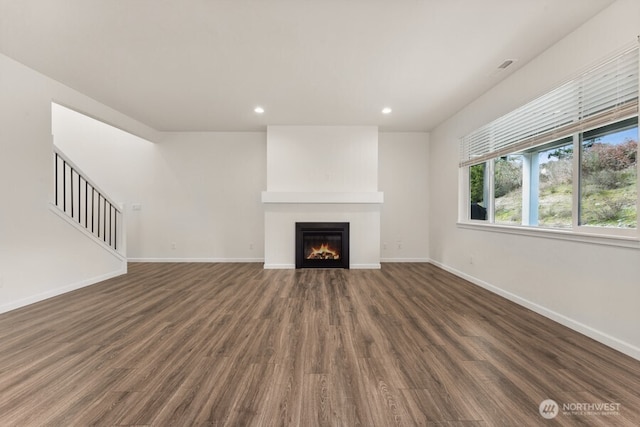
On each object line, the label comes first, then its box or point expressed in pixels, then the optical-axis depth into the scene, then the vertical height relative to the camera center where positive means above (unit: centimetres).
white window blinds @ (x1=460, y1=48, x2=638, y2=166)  198 +99
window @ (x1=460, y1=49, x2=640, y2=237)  201 +56
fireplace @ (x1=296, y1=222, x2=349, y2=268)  493 -63
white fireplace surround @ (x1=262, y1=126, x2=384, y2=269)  499 +58
